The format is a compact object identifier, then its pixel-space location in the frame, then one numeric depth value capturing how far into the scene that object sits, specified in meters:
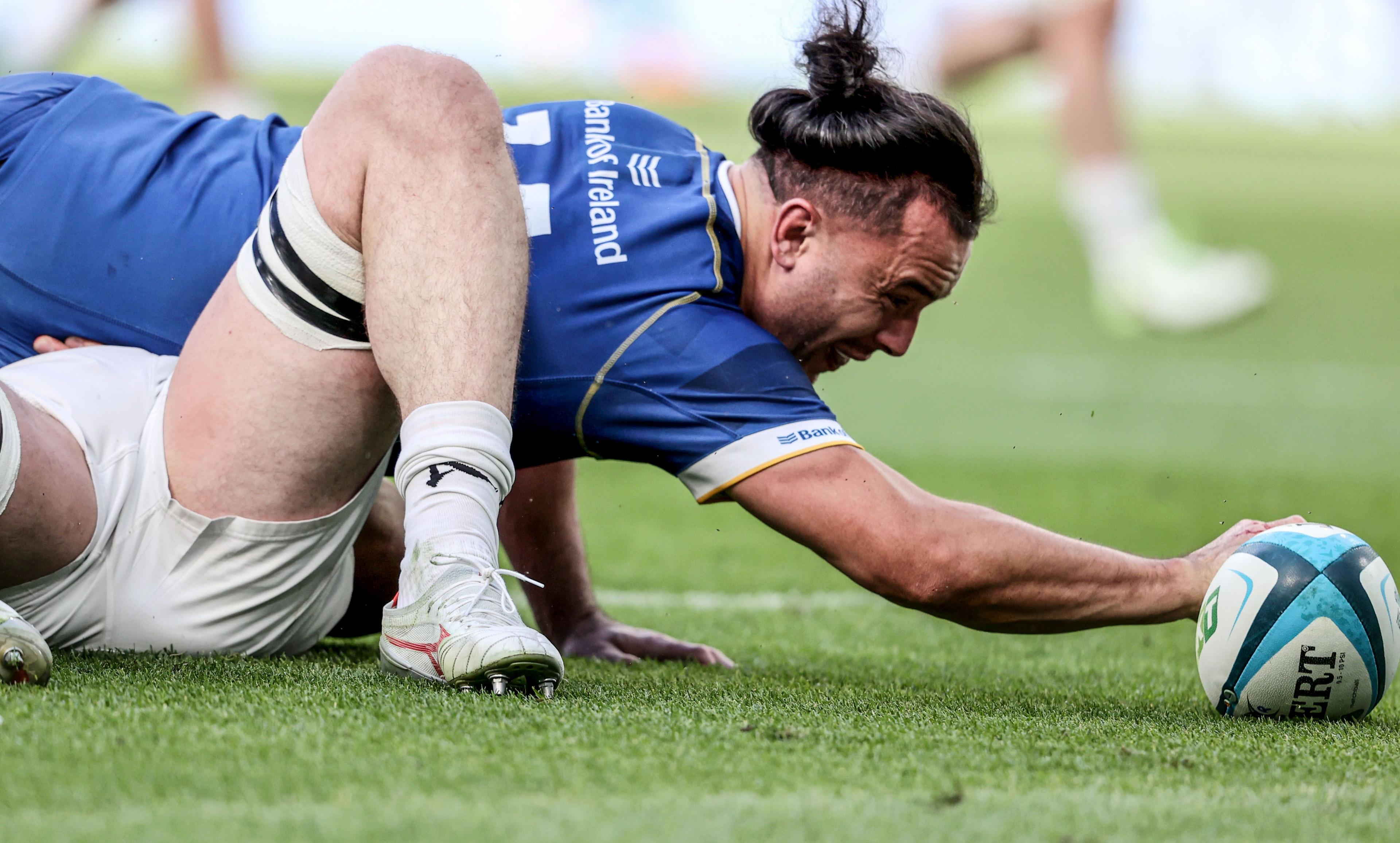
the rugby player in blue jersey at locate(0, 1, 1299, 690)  14.18
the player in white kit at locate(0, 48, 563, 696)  14.15
